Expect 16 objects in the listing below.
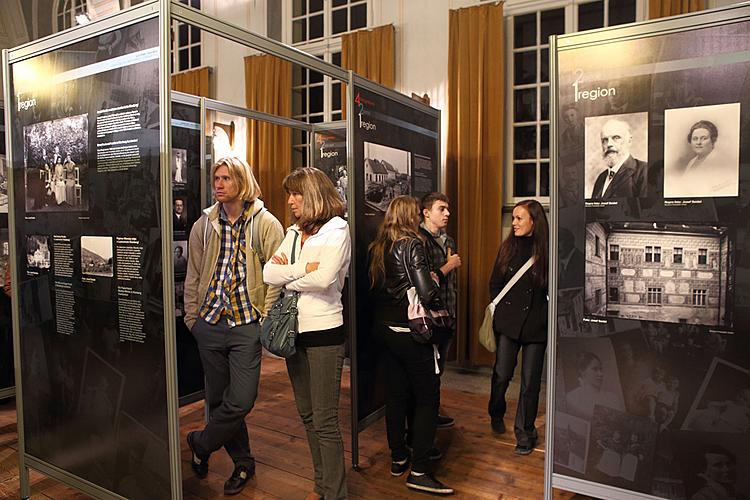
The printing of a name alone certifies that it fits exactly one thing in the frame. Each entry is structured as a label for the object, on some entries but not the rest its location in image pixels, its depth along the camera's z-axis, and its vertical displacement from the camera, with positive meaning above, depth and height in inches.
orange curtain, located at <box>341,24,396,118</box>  244.5 +70.5
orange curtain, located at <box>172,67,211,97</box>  311.6 +74.3
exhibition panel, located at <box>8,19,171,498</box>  100.6 -7.0
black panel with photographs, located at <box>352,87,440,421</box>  139.6 +11.3
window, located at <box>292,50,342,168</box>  278.4 +57.2
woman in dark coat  145.8 -22.7
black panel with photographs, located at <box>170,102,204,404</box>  163.5 +4.2
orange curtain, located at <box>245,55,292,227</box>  278.8 +39.8
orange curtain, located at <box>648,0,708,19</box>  188.1 +68.2
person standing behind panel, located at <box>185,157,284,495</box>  116.5 -15.1
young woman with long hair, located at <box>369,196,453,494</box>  124.5 -21.8
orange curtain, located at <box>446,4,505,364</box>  221.6 +26.3
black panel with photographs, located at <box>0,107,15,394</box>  170.7 -28.1
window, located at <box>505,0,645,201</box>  222.2 +48.7
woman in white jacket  106.1 -13.4
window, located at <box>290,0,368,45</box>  265.1 +93.8
